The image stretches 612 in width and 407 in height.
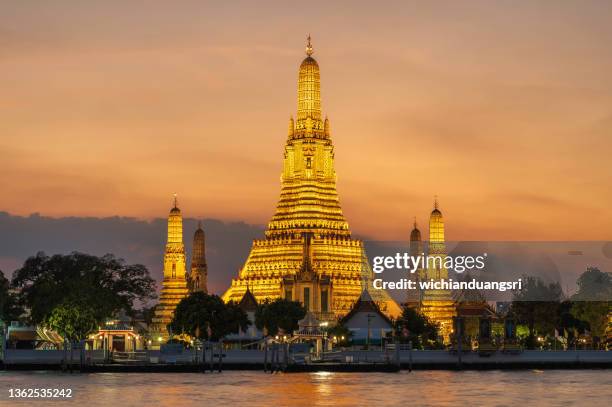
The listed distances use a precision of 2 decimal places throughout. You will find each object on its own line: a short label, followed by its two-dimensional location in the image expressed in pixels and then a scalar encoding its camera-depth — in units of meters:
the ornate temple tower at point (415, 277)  167.62
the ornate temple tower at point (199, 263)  173.75
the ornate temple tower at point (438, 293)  165.50
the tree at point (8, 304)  153.29
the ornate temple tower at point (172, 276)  162.88
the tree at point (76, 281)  140.70
